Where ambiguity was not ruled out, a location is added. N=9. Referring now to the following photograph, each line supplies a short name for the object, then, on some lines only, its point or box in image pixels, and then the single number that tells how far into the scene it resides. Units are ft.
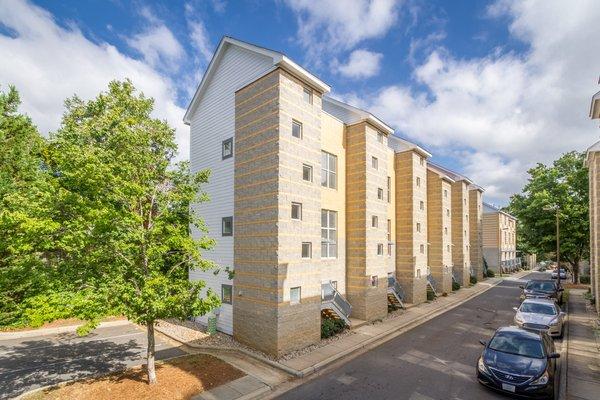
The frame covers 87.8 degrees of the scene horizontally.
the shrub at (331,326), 51.34
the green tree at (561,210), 106.63
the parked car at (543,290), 77.66
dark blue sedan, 31.58
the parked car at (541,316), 51.39
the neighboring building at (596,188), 68.80
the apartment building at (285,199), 45.98
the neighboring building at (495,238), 171.83
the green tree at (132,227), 29.89
